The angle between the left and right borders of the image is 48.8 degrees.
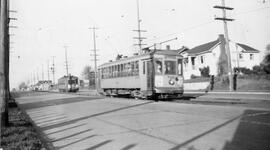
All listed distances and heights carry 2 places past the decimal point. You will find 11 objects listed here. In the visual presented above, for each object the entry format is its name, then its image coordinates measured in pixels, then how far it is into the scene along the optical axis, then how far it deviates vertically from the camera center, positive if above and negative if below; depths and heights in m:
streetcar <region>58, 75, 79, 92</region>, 57.91 +0.47
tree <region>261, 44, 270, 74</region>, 33.38 +2.00
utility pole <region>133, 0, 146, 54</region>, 43.47 +7.03
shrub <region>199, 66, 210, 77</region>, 46.66 +1.78
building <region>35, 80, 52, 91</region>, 108.08 +0.32
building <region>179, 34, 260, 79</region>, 51.60 +4.76
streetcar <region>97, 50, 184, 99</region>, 20.00 +0.65
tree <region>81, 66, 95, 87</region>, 129.25 +6.21
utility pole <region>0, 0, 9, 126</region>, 9.89 +0.78
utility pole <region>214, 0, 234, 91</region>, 30.66 +6.85
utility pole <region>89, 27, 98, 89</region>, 57.97 +8.84
